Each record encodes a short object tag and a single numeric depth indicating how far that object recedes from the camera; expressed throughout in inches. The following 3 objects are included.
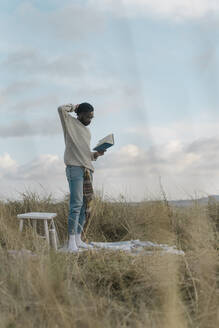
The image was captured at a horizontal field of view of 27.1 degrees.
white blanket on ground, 192.9
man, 205.3
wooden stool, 216.6
